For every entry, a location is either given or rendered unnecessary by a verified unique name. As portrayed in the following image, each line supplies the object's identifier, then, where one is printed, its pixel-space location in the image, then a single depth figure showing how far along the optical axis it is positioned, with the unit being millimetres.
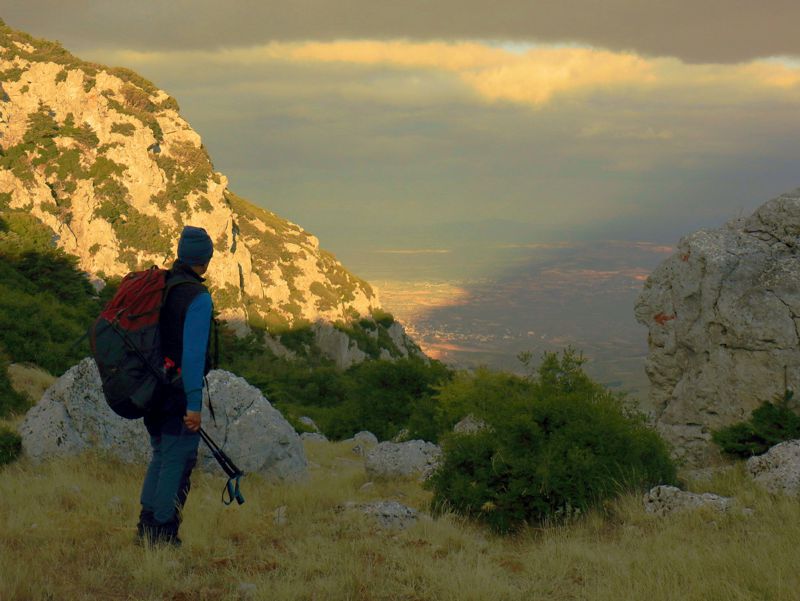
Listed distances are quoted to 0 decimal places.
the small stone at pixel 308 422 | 25619
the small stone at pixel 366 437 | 20003
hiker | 5777
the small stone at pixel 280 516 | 7305
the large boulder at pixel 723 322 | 10156
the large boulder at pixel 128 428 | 9953
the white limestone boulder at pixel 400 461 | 11281
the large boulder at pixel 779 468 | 7758
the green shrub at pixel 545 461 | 7844
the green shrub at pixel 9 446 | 9680
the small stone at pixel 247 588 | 5316
